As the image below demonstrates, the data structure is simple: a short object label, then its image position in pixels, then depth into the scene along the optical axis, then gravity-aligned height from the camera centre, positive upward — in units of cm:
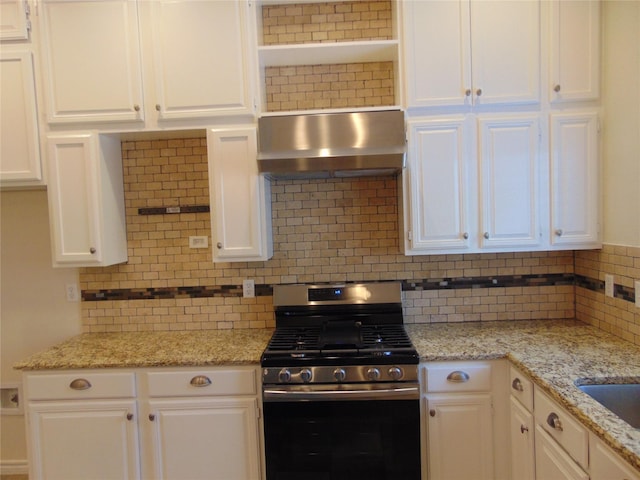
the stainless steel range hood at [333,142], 205 +40
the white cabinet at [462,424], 196 -101
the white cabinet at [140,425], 202 -99
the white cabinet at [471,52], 211 +85
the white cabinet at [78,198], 221 +17
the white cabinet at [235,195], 219 +15
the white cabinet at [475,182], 215 +17
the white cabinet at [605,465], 114 -76
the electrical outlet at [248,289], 255 -41
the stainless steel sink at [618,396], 154 -71
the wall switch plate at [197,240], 254 -10
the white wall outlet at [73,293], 259 -40
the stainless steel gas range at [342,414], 191 -92
